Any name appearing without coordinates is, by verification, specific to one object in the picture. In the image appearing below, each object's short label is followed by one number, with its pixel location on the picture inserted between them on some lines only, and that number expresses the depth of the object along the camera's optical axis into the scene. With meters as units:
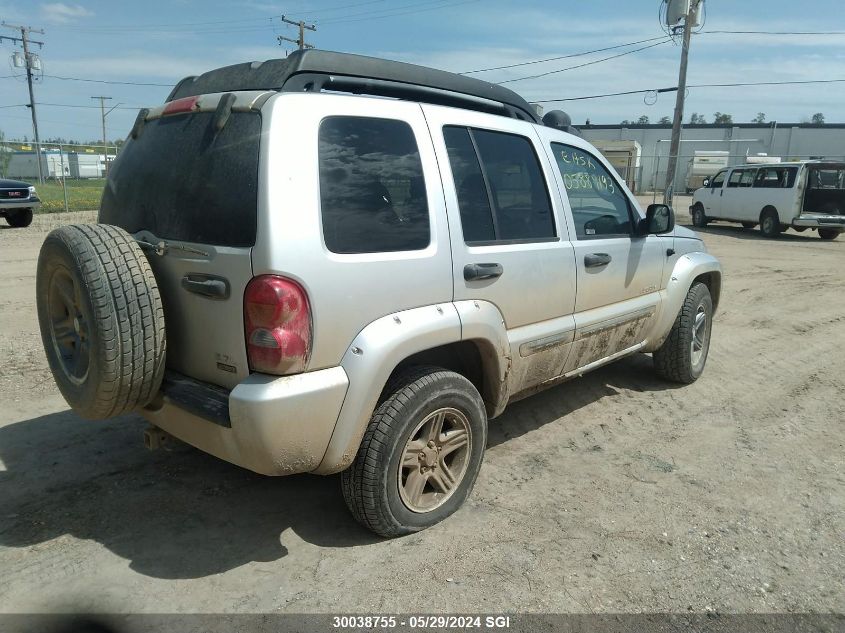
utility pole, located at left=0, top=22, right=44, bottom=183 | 43.00
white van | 17.39
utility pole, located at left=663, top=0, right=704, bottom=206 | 22.86
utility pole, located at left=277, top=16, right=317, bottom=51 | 36.62
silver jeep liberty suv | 2.58
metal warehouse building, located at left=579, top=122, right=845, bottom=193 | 46.88
